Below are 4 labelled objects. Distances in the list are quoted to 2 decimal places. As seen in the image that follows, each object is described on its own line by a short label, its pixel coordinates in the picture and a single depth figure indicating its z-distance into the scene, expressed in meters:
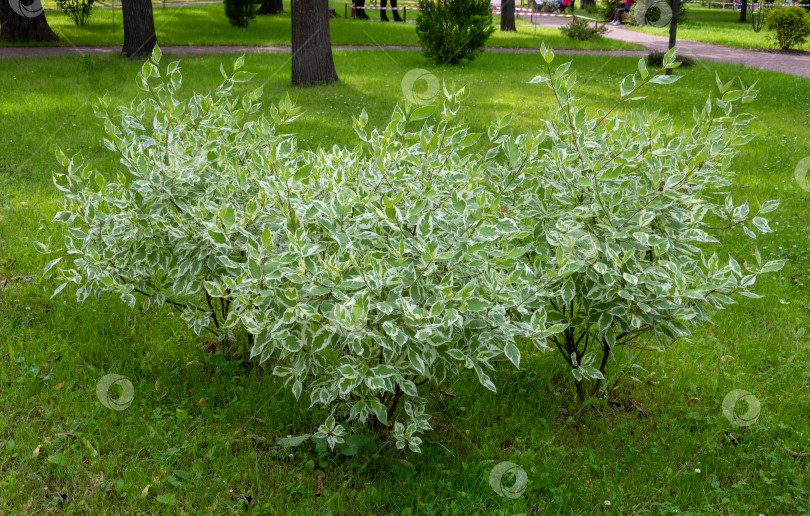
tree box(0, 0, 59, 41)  16.95
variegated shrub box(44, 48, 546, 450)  2.58
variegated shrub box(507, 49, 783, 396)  2.89
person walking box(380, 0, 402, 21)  26.72
